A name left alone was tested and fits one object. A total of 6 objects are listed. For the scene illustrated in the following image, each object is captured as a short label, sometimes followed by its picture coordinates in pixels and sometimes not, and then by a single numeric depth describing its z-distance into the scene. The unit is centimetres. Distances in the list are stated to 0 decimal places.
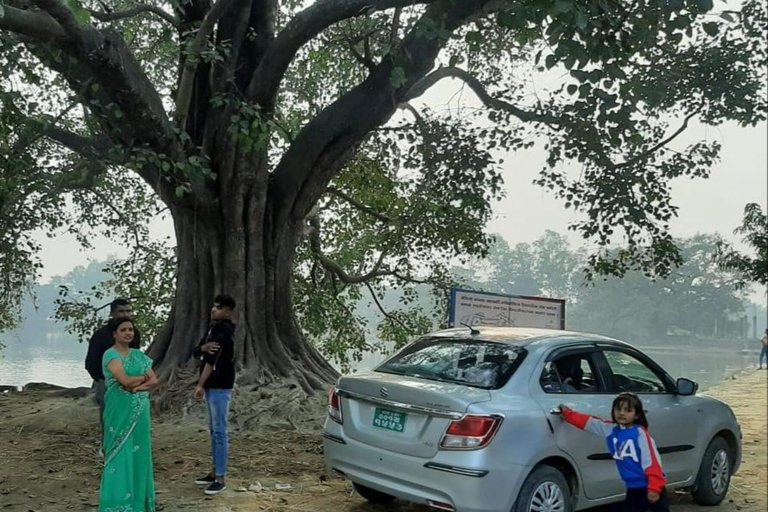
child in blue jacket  460
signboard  883
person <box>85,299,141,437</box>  678
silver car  477
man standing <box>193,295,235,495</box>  616
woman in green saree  510
